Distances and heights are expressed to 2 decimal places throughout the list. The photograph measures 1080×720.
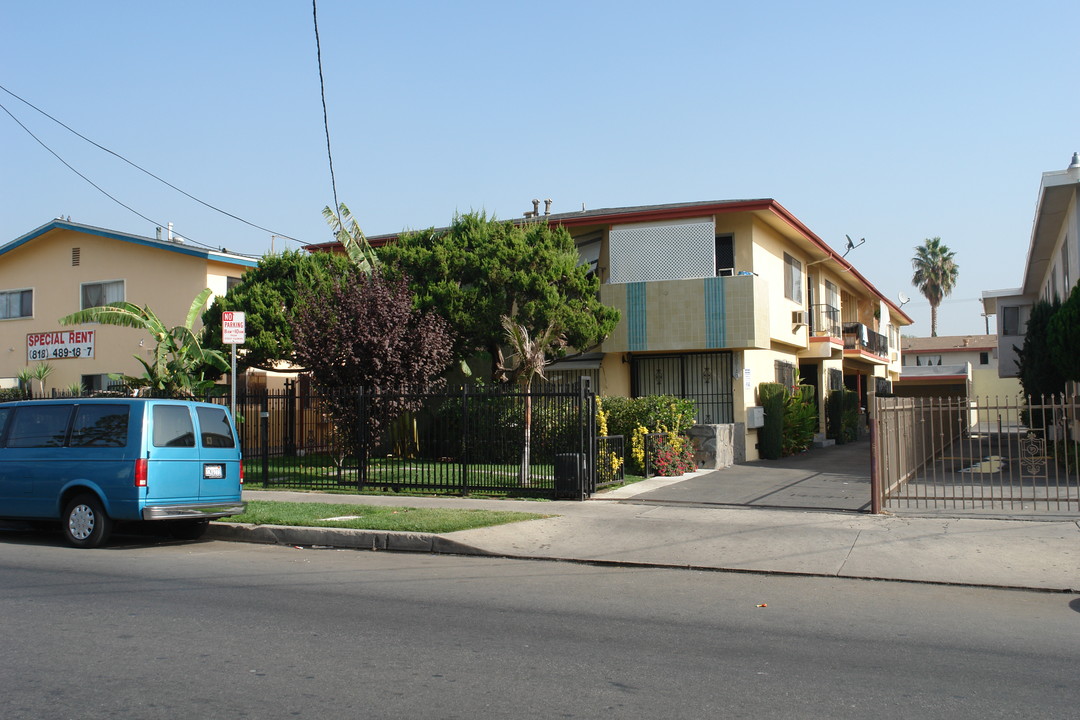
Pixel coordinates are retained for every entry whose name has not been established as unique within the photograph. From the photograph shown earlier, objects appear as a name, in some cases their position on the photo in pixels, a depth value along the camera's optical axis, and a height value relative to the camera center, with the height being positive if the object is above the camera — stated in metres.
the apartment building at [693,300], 22.09 +2.74
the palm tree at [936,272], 76.56 +11.49
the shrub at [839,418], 31.58 -0.29
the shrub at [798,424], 24.62 -0.37
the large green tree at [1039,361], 23.77 +1.25
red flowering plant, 18.30 -0.91
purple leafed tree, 16.84 +1.20
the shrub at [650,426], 18.34 -0.29
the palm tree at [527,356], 15.91 +1.10
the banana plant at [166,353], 22.19 +1.52
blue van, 11.02 -0.59
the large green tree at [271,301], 22.36 +2.89
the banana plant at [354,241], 22.50 +4.38
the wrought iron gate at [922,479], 12.81 -1.17
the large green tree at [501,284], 20.48 +2.95
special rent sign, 28.45 +2.27
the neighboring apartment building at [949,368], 53.41 +2.61
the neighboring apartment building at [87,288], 27.02 +3.98
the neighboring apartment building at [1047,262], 19.70 +4.29
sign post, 14.15 +1.39
